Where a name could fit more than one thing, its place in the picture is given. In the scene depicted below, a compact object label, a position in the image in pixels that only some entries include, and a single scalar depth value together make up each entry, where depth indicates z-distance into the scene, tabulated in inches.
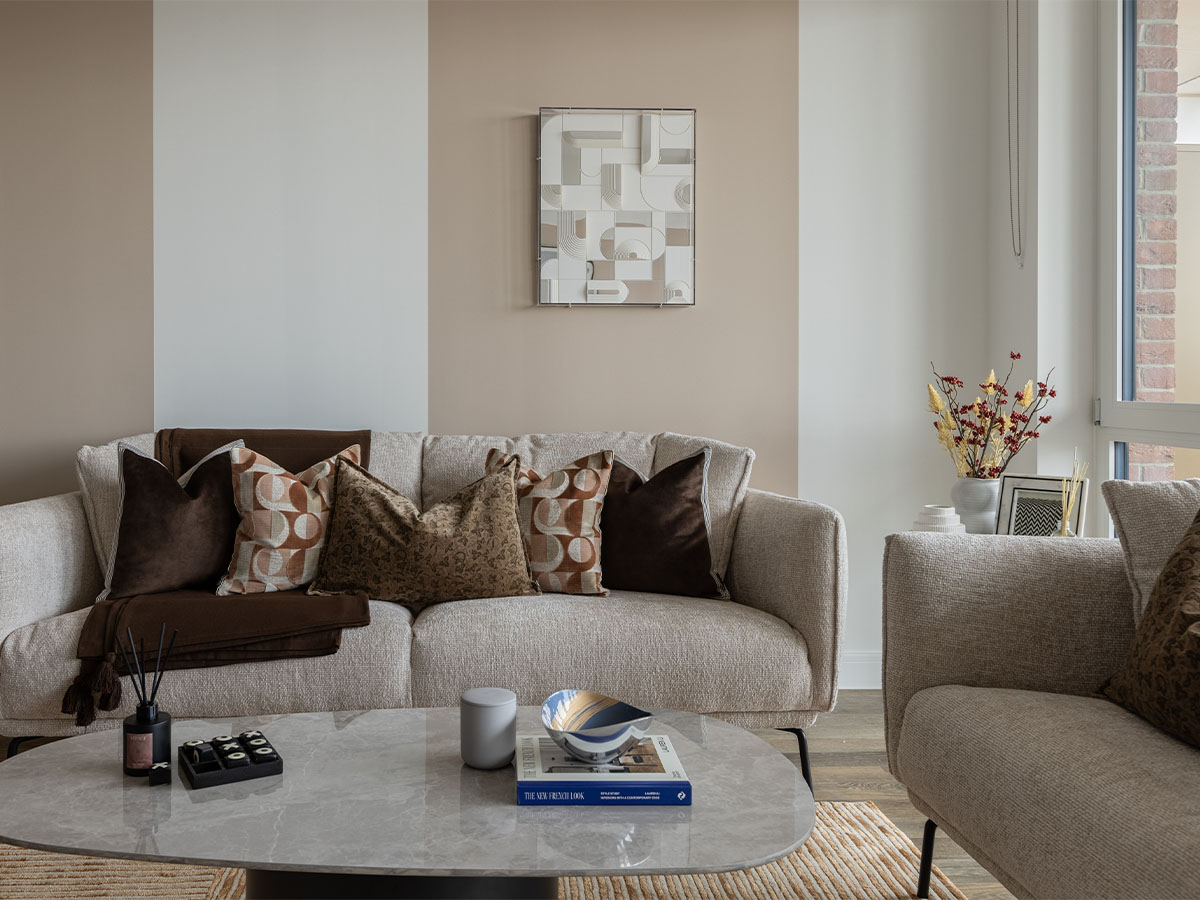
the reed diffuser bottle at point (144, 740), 55.2
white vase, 110.3
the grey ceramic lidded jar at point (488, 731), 56.1
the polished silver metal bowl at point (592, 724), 53.9
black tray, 53.4
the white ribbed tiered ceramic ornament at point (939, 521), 106.3
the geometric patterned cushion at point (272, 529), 99.0
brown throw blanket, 83.6
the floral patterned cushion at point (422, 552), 97.7
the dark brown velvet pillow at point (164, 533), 97.5
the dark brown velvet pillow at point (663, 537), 103.4
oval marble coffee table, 45.3
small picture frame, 106.6
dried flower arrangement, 110.0
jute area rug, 74.5
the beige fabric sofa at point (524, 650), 85.4
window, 107.0
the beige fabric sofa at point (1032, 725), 48.2
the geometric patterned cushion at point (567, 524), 101.8
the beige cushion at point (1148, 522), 69.6
